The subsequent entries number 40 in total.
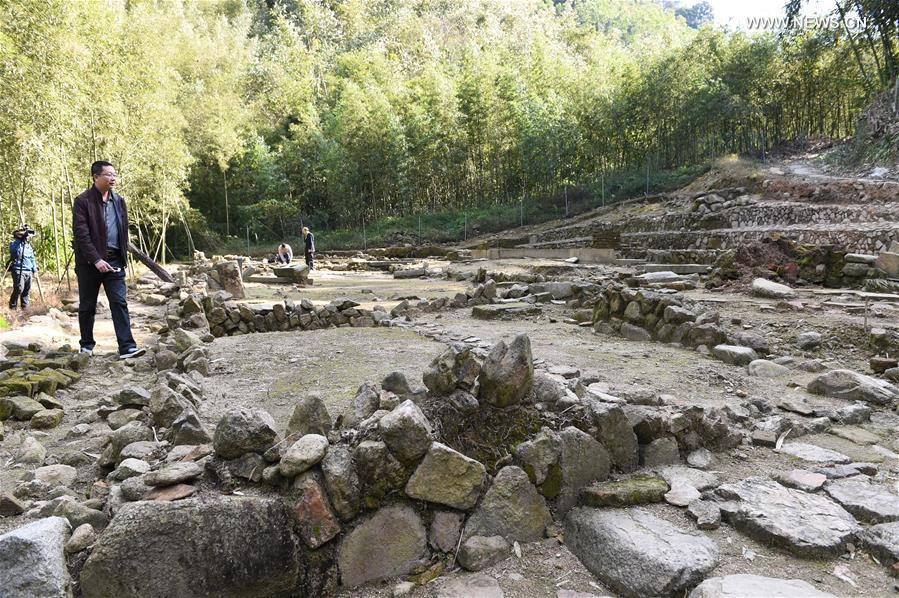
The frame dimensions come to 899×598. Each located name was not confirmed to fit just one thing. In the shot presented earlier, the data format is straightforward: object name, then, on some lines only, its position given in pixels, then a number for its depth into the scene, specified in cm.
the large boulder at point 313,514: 193
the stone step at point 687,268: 1146
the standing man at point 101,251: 435
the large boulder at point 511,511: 210
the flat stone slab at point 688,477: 233
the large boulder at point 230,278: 1037
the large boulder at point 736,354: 455
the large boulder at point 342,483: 198
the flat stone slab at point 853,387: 351
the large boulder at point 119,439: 245
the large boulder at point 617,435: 247
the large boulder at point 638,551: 176
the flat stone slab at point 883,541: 182
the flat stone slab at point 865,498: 207
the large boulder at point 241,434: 204
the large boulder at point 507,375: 244
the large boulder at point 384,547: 196
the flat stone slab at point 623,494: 220
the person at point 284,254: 1829
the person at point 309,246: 1800
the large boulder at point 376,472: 205
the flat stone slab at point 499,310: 739
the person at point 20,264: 845
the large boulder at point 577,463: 229
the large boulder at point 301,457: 198
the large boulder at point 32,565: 157
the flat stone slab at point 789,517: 190
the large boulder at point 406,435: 211
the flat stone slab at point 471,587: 181
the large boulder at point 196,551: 168
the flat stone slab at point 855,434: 291
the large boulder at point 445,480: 209
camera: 845
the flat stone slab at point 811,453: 262
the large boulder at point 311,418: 226
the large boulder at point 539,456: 226
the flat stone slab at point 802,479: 231
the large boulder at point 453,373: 250
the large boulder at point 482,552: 197
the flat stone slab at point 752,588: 165
